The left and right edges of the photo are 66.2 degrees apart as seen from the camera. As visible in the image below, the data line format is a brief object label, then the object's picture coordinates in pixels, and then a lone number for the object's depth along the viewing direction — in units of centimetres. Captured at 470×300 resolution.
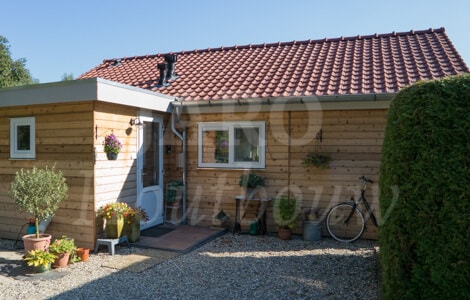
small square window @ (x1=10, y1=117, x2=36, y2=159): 671
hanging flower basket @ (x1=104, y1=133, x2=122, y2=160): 632
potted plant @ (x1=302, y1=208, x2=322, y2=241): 695
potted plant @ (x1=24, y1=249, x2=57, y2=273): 511
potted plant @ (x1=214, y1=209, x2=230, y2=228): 770
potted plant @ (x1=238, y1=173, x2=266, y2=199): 737
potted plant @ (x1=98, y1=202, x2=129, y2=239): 610
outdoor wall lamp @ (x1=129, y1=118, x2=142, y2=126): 701
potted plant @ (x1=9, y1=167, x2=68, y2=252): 542
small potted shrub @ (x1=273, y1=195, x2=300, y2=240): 703
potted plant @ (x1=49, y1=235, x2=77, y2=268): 539
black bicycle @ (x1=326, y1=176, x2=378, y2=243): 693
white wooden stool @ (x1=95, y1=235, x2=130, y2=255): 600
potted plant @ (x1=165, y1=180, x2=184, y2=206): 795
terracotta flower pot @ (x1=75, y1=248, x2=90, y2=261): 569
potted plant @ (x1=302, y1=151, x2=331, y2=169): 703
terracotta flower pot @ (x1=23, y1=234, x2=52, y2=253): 548
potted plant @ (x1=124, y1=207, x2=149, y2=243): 636
